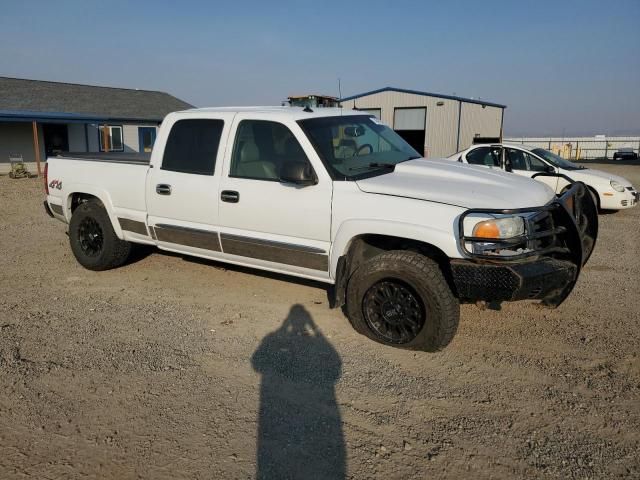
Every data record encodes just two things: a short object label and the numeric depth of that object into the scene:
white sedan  10.78
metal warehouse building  26.22
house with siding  23.36
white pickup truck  3.83
